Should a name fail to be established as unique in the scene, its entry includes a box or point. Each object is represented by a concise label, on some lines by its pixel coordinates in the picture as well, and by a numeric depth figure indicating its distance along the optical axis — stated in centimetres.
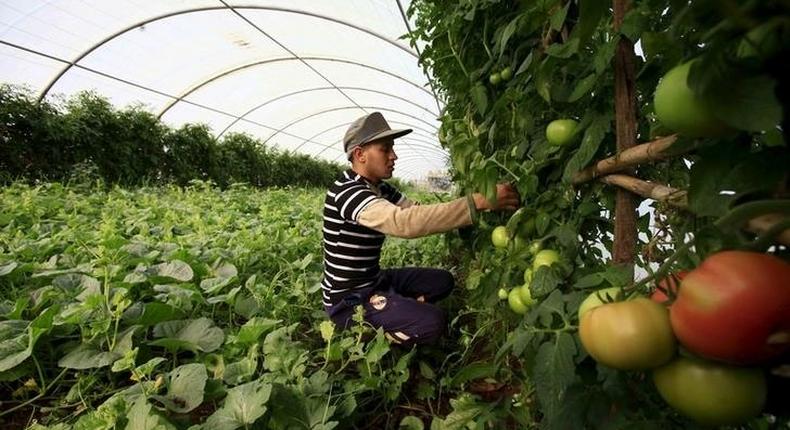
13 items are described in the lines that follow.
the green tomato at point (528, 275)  103
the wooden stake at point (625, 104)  83
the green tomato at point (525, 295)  102
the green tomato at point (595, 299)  58
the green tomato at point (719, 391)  39
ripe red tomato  34
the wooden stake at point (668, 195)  43
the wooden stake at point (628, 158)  64
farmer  170
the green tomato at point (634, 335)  41
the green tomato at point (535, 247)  112
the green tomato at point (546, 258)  99
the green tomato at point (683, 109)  41
